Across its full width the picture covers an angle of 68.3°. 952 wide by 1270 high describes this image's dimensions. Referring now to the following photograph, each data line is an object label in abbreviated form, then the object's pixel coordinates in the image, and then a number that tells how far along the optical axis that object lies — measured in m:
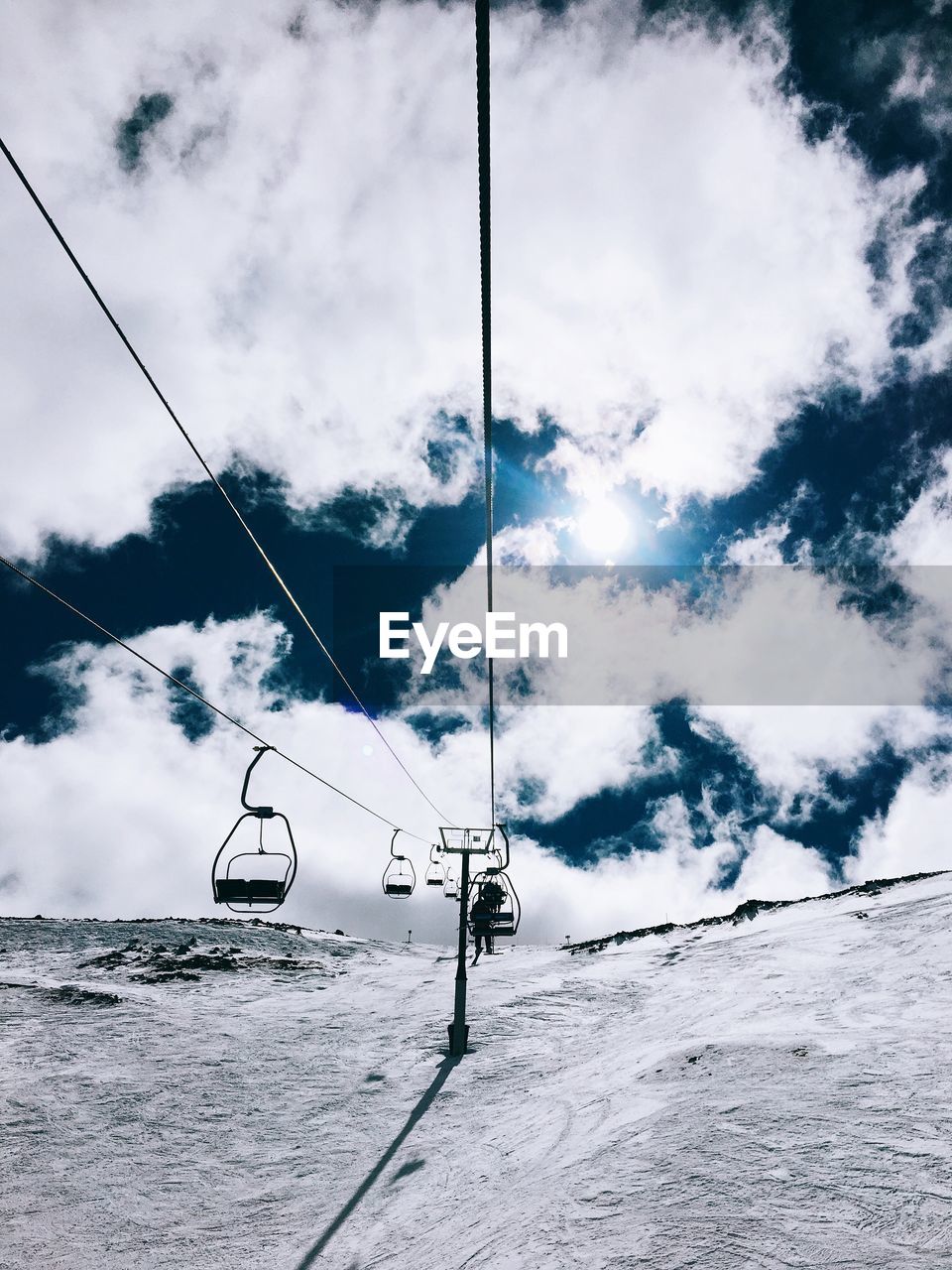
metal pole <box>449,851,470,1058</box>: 20.31
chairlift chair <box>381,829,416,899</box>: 20.97
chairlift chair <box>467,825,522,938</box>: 21.09
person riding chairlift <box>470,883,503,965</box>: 21.09
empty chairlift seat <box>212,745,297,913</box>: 8.76
